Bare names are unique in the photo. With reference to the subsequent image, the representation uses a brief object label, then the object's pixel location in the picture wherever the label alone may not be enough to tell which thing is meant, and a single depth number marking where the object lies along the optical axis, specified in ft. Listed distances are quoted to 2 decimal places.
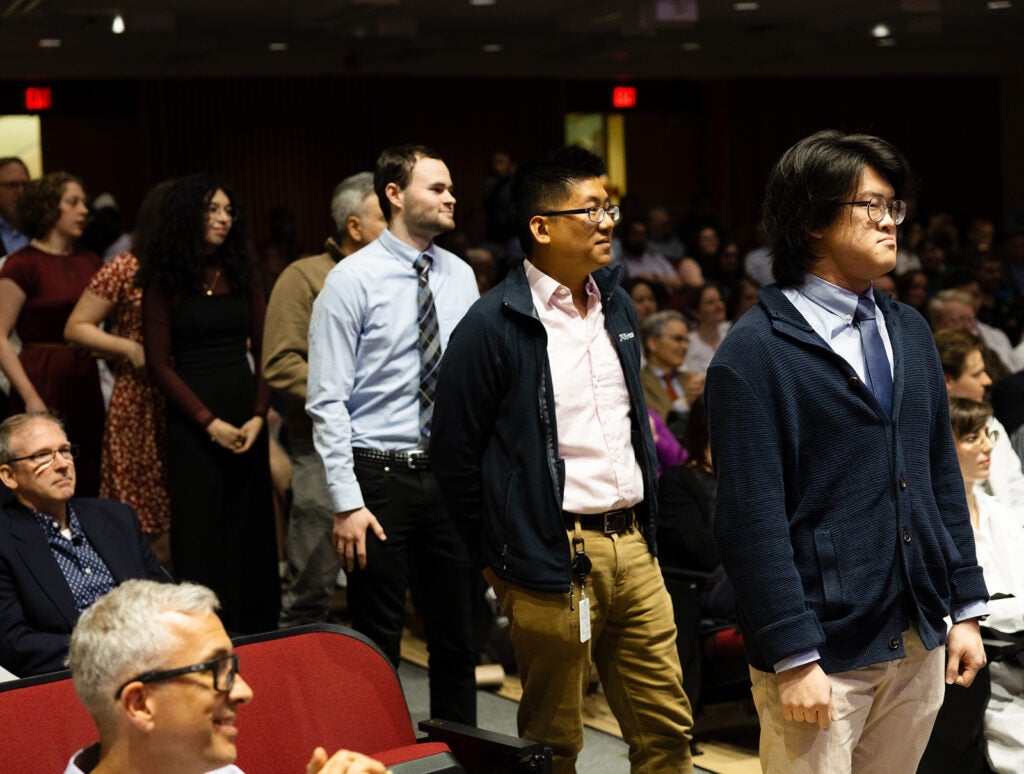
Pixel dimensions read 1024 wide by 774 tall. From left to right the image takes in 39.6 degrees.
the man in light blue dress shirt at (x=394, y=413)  10.82
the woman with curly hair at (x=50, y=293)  15.33
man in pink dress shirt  8.80
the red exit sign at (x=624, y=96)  46.21
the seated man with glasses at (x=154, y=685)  5.98
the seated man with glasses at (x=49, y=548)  10.53
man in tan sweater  13.26
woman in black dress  13.78
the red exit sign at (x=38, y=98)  39.91
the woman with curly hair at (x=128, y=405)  14.56
